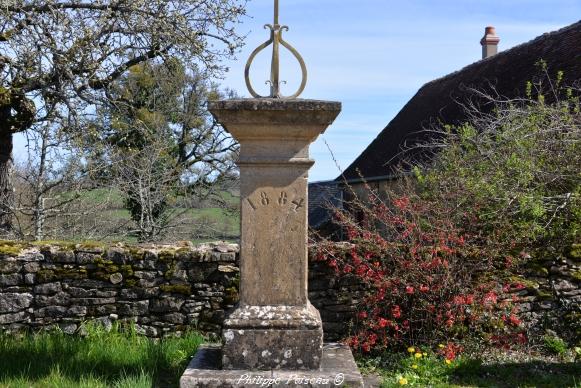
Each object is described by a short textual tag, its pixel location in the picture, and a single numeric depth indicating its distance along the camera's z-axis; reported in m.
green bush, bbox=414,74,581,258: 7.73
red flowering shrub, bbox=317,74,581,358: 7.16
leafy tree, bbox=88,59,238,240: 12.99
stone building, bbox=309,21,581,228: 15.27
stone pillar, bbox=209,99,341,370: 4.66
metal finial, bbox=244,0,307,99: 4.80
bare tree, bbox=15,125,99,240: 10.90
